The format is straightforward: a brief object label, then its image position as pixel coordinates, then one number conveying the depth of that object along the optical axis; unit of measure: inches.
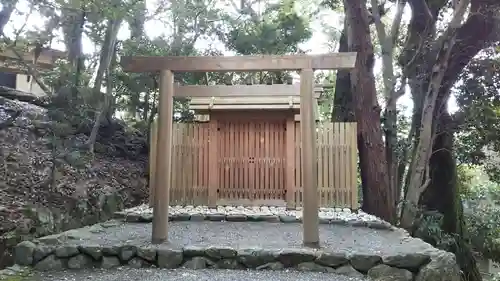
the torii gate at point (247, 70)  164.4
